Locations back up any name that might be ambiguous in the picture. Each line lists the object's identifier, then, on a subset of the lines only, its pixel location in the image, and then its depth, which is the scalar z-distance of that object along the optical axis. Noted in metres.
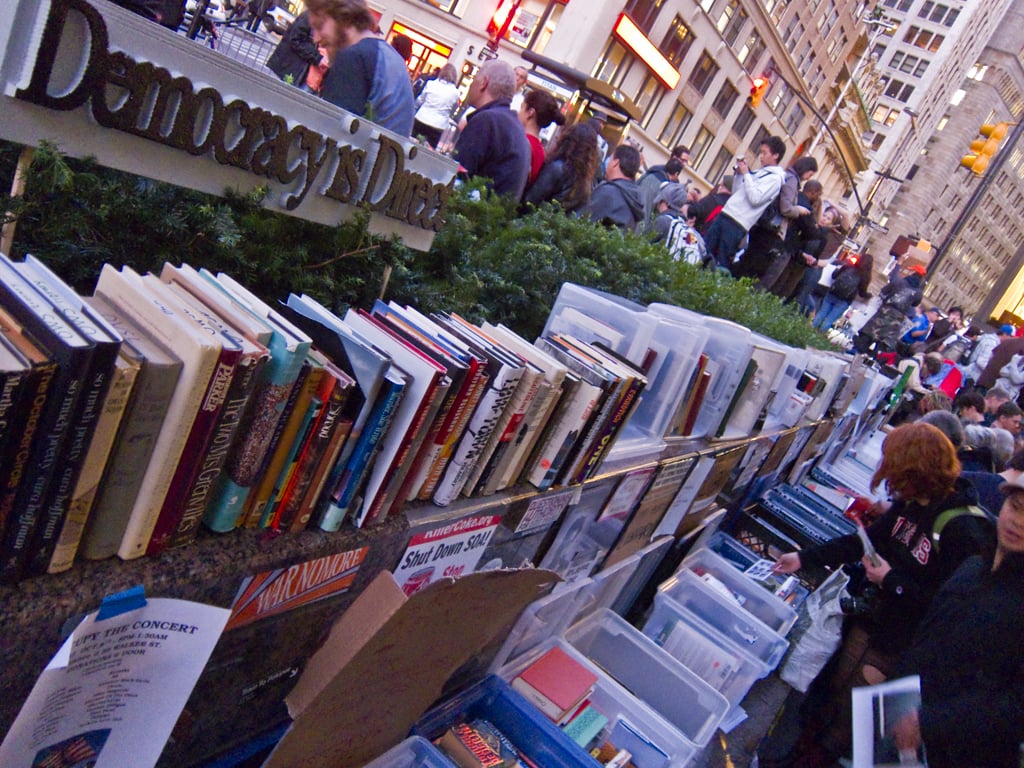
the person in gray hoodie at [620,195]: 5.42
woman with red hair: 3.74
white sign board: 1.42
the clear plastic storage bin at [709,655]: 3.79
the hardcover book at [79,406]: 1.11
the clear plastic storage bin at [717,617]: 3.94
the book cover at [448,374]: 1.78
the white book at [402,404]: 1.69
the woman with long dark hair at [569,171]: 4.68
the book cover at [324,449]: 1.49
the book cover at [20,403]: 1.04
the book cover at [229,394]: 1.32
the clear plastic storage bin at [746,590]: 4.42
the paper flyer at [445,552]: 2.03
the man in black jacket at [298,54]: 4.88
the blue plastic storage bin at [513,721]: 2.38
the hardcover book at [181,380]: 1.22
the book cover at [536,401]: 2.15
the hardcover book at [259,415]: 1.37
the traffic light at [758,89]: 31.44
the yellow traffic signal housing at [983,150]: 13.49
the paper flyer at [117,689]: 1.13
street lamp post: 46.78
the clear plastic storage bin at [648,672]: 3.34
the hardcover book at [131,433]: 1.20
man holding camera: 7.00
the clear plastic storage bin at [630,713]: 2.96
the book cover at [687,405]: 3.47
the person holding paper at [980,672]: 2.72
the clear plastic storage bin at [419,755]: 2.11
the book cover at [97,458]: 1.16
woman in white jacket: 6.77
